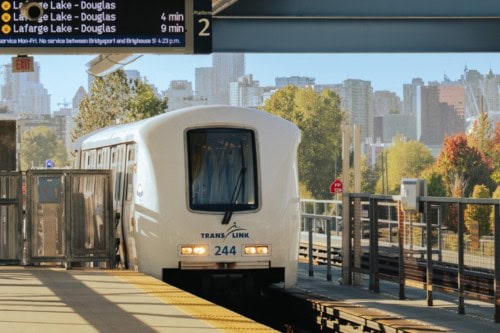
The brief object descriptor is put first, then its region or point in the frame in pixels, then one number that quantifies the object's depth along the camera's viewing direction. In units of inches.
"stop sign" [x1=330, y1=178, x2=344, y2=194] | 2069.4
